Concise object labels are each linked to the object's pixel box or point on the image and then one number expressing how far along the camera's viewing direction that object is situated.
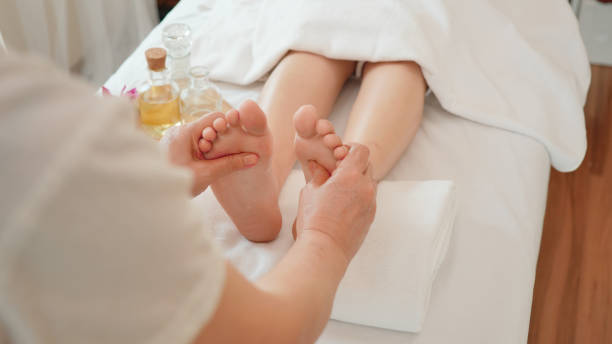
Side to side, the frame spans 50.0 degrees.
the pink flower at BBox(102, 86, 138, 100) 1.33
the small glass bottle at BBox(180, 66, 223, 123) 1.32
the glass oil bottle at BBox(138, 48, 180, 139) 1.29
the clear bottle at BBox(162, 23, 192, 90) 1.36
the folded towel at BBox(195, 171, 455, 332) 1.00
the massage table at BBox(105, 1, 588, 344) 1.01
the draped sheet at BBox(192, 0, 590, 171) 1.36
